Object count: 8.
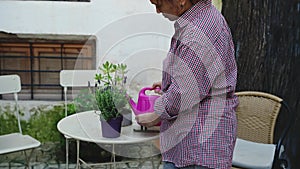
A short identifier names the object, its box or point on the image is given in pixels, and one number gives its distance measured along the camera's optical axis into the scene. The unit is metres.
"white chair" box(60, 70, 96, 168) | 3.02
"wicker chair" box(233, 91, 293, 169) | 2.46
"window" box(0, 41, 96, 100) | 3.45
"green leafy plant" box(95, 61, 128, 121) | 1.91
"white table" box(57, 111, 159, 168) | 1.96
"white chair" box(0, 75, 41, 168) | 2.59
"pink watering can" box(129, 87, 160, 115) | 1.90
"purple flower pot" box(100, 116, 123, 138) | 1.94
